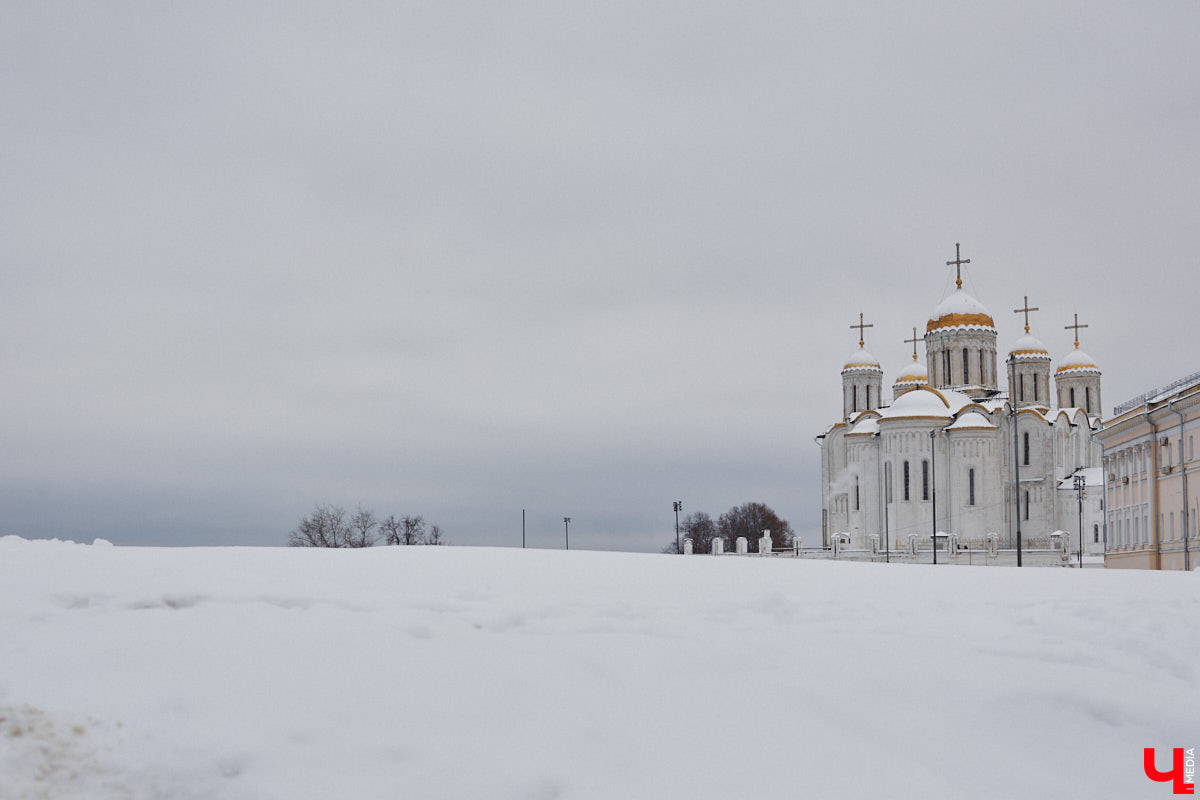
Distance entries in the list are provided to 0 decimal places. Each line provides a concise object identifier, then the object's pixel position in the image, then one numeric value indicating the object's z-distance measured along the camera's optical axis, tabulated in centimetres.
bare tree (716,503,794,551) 12031
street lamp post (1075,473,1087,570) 6402
